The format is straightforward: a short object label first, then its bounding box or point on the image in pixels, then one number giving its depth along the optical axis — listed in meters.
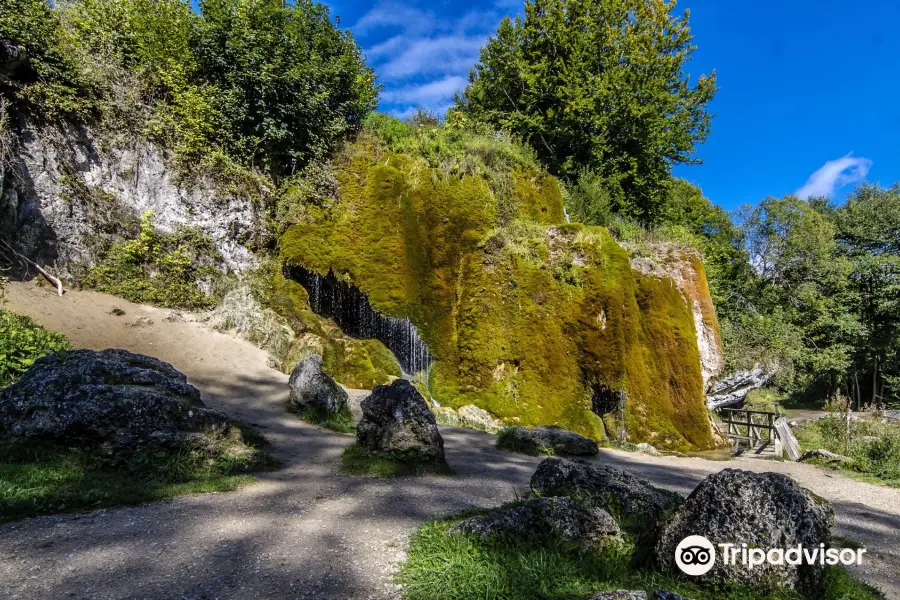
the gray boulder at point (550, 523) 3.69
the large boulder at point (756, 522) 3.01
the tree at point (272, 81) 14.32
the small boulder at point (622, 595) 2.54
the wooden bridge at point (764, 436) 11.40
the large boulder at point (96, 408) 5.34
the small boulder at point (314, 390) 9.31
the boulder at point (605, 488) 4.60
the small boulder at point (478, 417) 12.44
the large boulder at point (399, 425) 6.59
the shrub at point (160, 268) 12.30
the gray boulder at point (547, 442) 8.87
